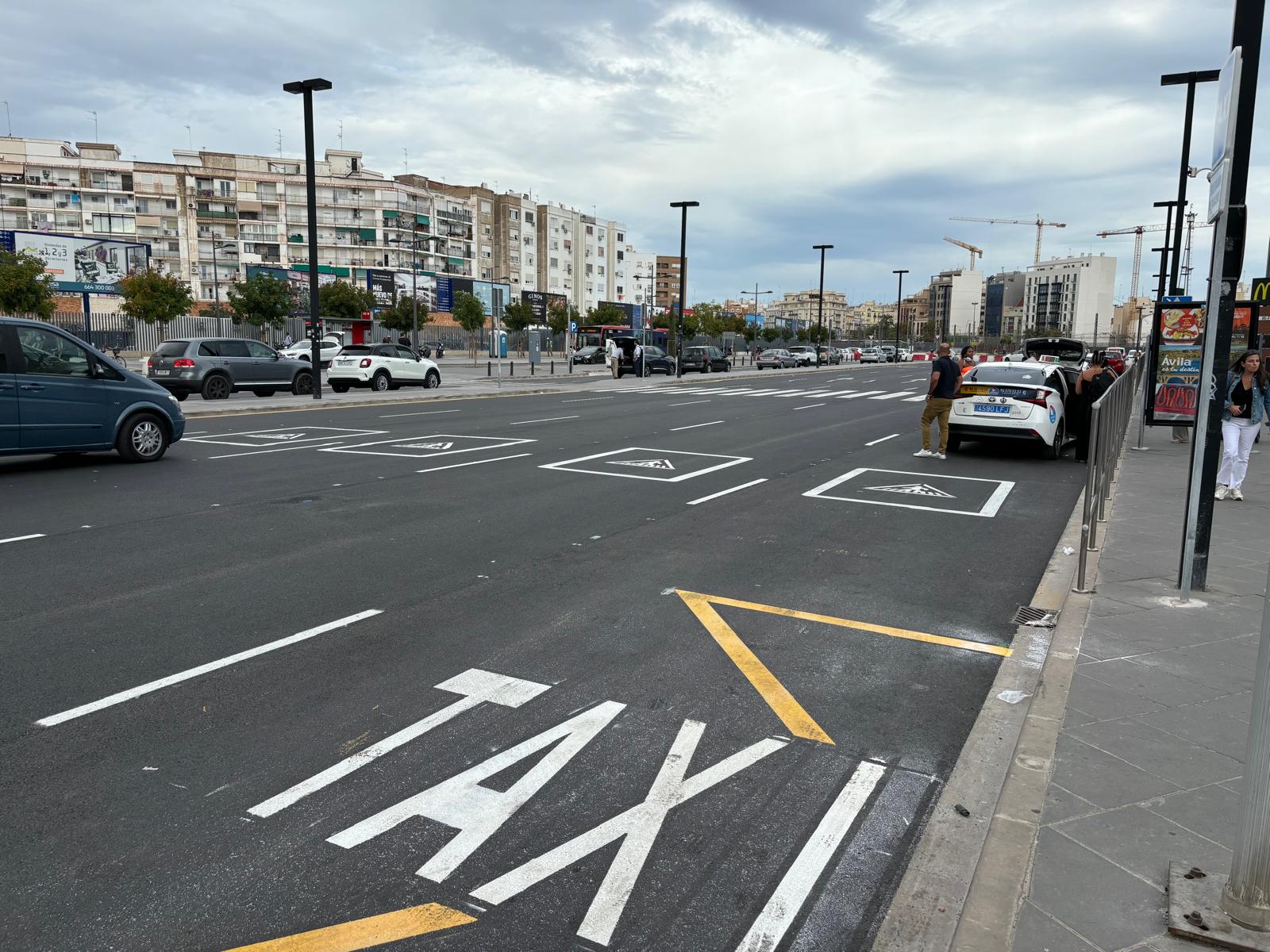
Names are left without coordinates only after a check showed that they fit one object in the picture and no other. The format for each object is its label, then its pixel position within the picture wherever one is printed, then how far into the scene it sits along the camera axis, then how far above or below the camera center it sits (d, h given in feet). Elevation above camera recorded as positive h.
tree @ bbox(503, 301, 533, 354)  302.04 +7.62
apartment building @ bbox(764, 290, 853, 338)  439.96 +12.41
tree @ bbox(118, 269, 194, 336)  160.76 +6.06
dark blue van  36.65 -2.96
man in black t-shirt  47.85 -2.31
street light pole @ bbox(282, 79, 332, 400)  81.00 +13.90
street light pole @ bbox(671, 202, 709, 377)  147.13 +16.35
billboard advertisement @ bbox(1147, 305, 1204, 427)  53.16 -0.78
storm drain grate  20.40 -5.99
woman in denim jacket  36.19 -2.78
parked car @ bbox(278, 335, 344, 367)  141.28 -2.40
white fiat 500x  100.01 -3.62
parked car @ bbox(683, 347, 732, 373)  174.91 -3.28
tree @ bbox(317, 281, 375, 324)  267.31 +9.86
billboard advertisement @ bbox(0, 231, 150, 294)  167.63 +13.51
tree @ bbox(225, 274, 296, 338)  176.96 +6.28
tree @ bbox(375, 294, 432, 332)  264.72 +5.72
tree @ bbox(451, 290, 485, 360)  257.14 +6.74
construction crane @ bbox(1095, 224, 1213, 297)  510.54 +60.33
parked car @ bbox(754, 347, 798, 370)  205.05 -3.37
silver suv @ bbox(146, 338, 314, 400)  80.74 -3.06
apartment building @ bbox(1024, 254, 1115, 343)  518.78 +32.60
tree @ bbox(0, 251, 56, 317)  132.26 +6.17
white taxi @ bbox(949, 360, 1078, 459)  47.91 -3.00
